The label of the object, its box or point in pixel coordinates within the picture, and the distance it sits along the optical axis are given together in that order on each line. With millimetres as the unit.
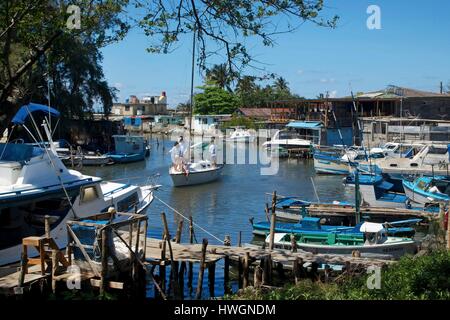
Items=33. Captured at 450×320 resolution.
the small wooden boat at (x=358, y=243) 19047
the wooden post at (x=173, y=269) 14797
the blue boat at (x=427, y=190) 27578
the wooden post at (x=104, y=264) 13156
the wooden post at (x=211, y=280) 16422
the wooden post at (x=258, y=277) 14609
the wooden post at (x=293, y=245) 17688
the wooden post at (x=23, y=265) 13219
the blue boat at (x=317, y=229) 20516
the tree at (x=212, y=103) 86312
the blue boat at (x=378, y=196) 28253
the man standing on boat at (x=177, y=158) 37312
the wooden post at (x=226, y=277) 16750
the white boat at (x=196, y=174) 37125
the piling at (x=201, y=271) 14744
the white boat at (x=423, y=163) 33812
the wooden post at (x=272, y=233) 17272
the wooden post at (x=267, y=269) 15655
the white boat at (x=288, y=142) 58000
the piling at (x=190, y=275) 17594
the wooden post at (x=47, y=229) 14312
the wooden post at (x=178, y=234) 17828
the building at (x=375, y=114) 54875
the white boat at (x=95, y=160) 49844
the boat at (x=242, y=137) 67000
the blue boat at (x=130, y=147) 53625
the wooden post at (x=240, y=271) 16259
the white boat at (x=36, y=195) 16156
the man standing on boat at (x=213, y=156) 40381
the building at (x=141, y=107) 111625
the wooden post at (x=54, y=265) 13506
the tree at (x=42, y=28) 10758
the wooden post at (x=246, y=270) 15491
